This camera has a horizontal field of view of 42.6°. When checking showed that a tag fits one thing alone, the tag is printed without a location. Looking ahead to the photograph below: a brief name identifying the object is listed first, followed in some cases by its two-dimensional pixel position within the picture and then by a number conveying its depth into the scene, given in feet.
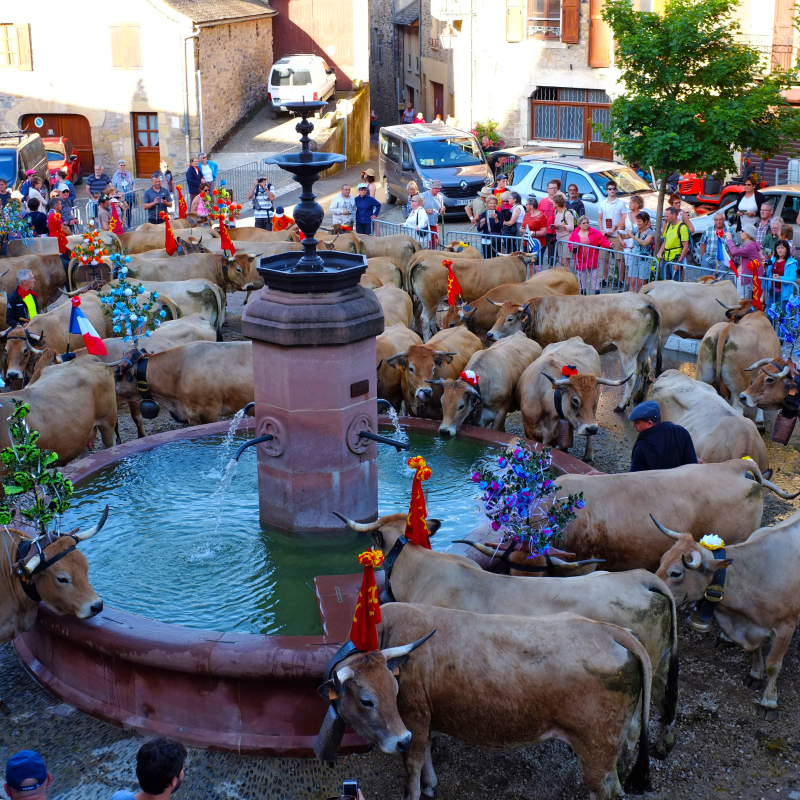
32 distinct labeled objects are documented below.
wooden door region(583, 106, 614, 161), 101.76
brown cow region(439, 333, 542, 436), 35.23
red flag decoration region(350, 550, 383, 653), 18.12
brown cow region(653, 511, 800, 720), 22.72
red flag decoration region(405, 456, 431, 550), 22.39
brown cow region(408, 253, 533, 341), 51.88
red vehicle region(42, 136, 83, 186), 96.58
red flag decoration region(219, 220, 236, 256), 53.78
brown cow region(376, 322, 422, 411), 38.17
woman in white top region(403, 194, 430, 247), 62.75
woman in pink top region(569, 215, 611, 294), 53.83
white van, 124.36
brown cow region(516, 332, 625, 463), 34.06
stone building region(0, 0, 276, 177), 105.60
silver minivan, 84.74
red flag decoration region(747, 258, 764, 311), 41.47
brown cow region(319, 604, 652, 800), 18.07
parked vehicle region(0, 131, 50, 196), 79.25
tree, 54.49
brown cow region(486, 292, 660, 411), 43.24
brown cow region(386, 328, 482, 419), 36.86
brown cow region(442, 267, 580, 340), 47.11
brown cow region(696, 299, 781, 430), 39.19
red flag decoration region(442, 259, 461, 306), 45.65
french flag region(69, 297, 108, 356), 36.50
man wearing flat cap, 28.40
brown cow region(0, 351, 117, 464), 33.35
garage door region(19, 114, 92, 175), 113.19
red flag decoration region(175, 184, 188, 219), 67.97
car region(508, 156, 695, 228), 71.97
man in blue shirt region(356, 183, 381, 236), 65.57
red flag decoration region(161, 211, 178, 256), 55.47
